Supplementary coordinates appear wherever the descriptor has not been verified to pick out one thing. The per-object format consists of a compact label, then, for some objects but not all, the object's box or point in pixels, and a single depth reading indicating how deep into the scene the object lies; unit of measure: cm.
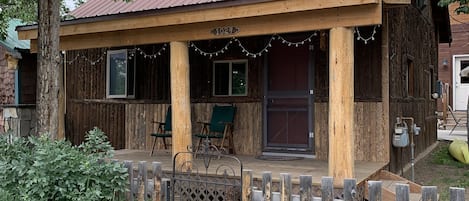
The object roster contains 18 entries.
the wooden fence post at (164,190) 482
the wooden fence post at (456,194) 336
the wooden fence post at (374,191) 386
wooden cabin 518
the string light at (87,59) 938
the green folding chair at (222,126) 775
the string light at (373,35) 635
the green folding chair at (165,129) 778
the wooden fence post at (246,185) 452
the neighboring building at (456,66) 1827
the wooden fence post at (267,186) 431
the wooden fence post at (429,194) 347
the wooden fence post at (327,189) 403
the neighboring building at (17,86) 1016
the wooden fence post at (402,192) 366
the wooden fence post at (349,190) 393
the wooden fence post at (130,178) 486
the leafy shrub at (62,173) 414
